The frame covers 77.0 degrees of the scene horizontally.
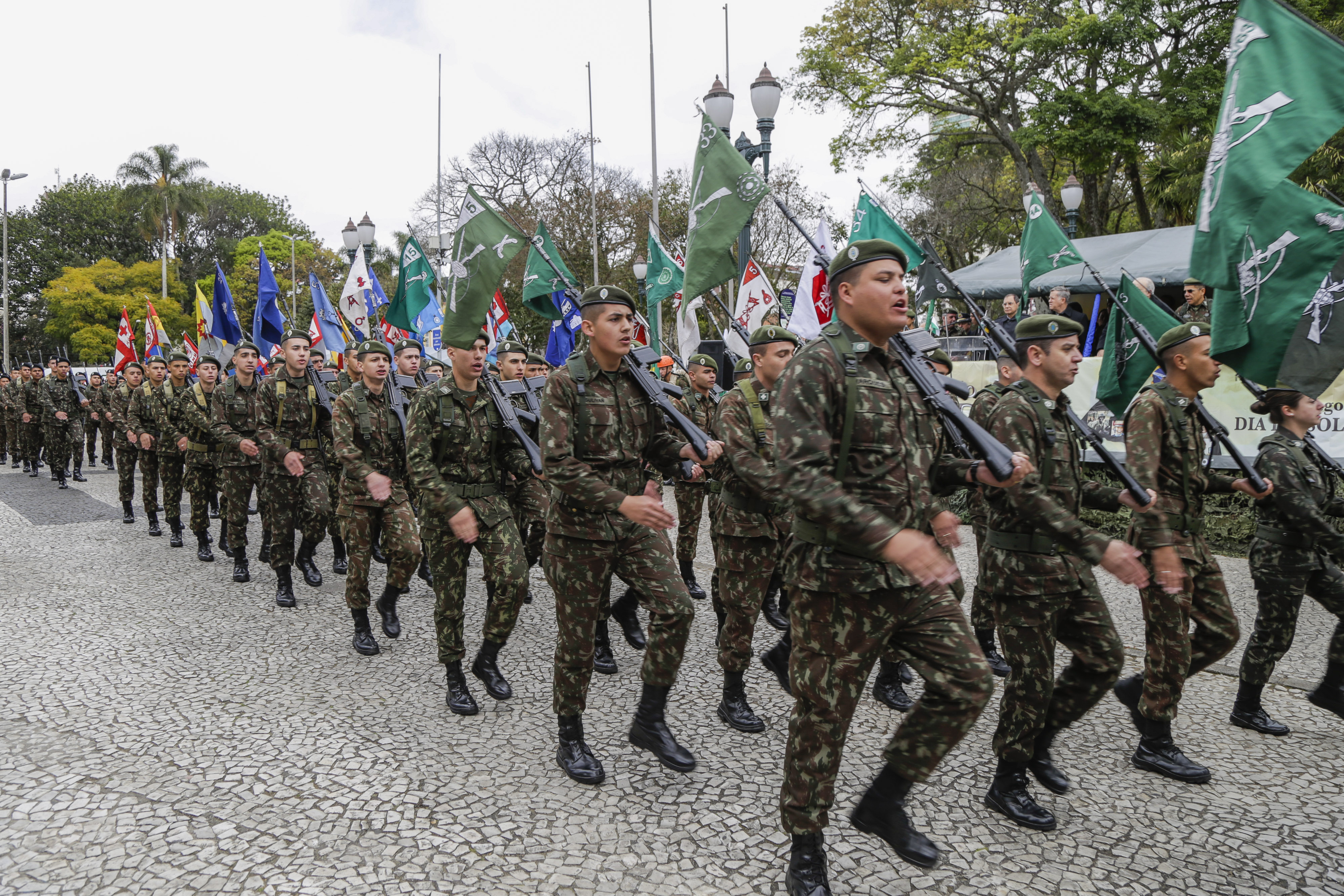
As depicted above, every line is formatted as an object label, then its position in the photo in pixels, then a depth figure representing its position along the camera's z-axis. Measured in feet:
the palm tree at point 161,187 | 176.24
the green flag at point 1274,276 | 9.32
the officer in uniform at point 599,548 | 12.42
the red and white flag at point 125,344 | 50.14
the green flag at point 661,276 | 30.50
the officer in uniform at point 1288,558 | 13.70
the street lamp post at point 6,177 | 120.47
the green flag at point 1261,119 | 9.54
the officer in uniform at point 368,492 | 18.56
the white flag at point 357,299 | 39.81
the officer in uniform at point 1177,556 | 12.42
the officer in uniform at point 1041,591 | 11.16
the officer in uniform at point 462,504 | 14.99
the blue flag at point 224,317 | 36.65
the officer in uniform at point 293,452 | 23.48
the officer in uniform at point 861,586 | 8.79
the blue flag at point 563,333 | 35.50
